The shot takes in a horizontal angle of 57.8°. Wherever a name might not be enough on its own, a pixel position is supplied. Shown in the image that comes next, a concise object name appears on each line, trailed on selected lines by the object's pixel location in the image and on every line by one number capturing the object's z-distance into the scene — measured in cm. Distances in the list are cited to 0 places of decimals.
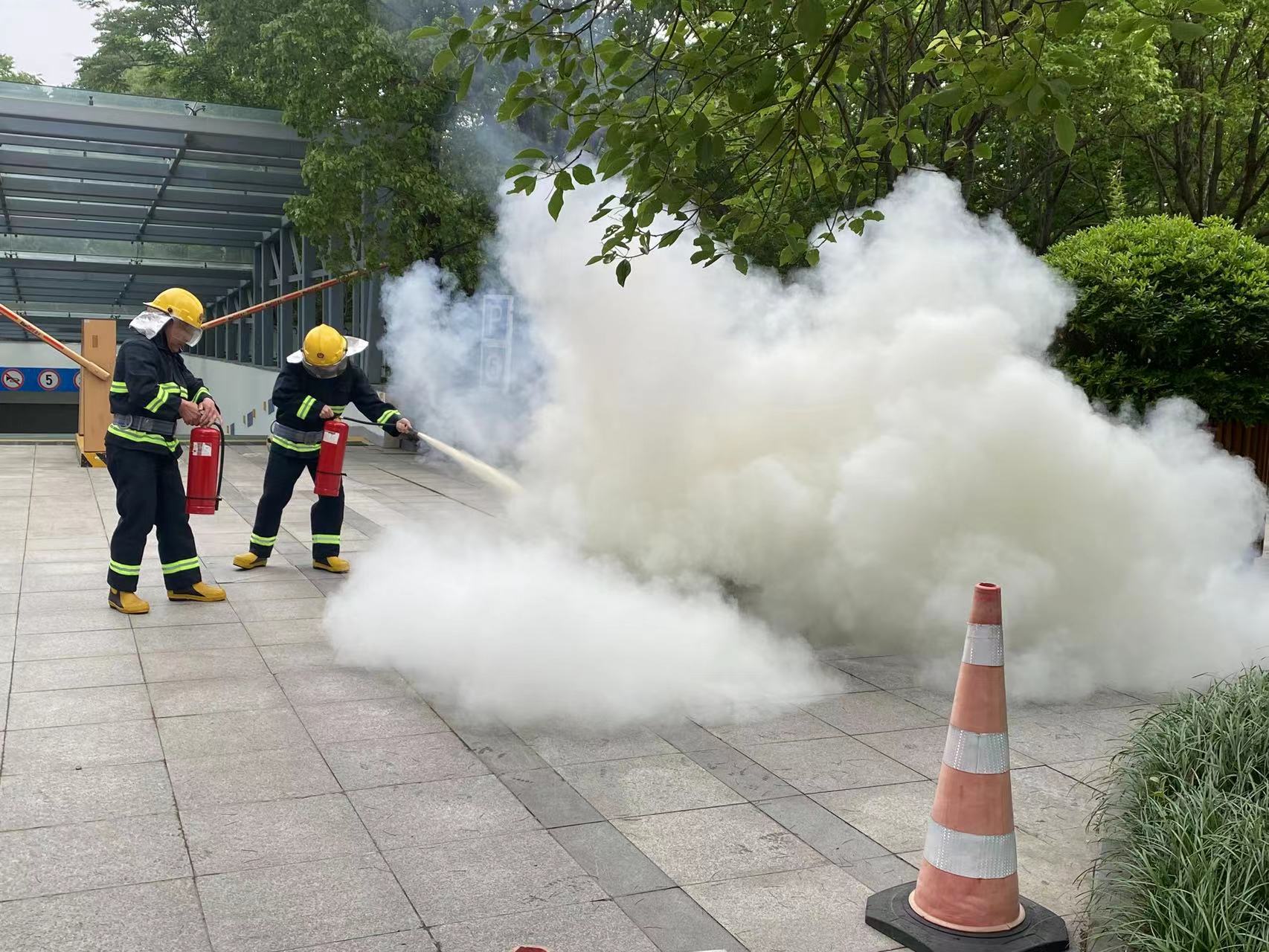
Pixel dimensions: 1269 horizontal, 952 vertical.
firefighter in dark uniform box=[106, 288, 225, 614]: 630
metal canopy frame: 1633
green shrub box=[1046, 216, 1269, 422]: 710
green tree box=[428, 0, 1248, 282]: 373
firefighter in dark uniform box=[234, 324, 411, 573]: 764
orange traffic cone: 305
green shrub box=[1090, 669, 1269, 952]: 268
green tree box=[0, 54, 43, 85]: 4348
